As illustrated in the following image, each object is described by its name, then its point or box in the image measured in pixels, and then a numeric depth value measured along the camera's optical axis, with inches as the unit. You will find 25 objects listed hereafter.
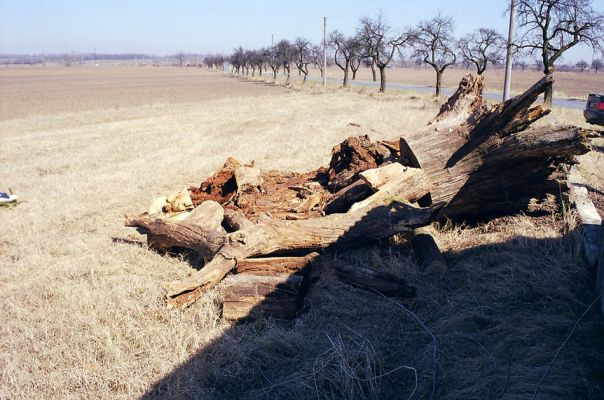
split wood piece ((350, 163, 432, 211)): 228.1
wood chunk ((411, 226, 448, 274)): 195.6
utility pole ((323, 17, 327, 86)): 1893.2
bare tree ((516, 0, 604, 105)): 788.0
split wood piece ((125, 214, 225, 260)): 214.1
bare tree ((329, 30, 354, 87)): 1962.4
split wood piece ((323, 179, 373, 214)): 251.0
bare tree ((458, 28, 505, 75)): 1247.5
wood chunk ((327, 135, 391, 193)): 283.9
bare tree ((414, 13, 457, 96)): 1424.3
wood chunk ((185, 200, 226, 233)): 239.5
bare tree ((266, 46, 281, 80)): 2851.9
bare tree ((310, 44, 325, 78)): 2688.7
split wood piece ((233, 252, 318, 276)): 186.5
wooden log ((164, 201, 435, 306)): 189.5
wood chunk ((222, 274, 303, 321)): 173.6
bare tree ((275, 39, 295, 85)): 2598.4
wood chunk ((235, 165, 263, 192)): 293.4
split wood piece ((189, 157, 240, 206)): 300.5
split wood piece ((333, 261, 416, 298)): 178.7
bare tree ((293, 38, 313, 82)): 2532.2
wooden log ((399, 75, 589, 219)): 220.7
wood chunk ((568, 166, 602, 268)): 189.2
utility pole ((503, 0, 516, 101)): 705.6
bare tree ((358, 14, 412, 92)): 1633.9
